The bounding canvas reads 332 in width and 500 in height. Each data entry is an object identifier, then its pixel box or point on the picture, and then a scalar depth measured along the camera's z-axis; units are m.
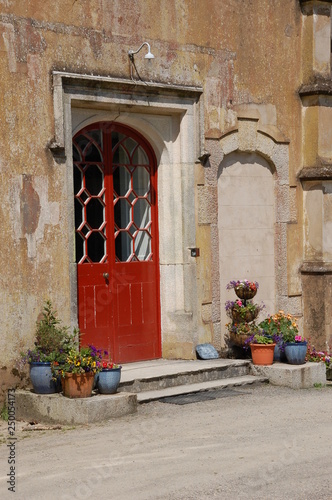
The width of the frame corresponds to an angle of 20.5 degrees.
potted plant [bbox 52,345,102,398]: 8.56
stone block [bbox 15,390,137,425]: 8.45
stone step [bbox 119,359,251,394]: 9.52
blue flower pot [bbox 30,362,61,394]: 8.77
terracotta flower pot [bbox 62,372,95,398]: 8.55
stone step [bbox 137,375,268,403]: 9.32
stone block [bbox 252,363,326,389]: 10.35
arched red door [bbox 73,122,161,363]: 10.20
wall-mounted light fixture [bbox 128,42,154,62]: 10.09
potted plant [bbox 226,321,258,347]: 10.90
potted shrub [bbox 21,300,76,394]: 8.79
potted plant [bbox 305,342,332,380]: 11.16
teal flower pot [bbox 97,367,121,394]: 8.77
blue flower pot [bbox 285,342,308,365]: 10.65
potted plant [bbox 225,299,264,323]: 11.01
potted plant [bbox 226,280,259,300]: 11.03
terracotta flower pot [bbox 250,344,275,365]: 10.61
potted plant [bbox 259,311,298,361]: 10.88
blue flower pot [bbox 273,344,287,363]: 10.89
